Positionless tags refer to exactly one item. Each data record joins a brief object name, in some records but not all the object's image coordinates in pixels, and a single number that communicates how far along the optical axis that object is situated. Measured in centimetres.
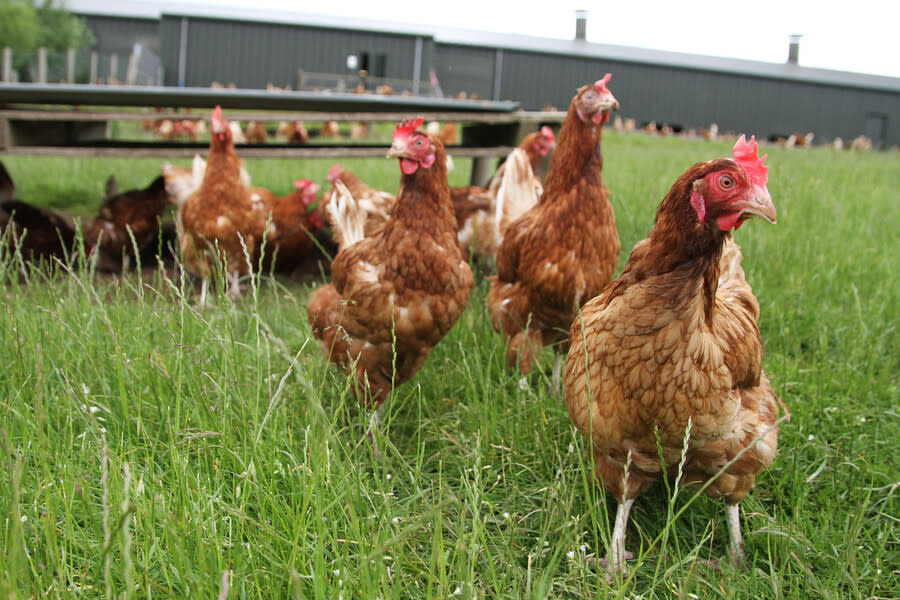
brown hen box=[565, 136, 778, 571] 132
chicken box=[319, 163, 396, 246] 379
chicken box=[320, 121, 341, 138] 1516
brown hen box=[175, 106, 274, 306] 383
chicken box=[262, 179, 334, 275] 450
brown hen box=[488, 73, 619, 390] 244
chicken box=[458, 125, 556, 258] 407
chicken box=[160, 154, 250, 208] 468
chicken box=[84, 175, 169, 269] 436
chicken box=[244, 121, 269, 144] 1214
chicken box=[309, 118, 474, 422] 211
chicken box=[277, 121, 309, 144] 1240
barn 2317
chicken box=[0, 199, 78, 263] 397
